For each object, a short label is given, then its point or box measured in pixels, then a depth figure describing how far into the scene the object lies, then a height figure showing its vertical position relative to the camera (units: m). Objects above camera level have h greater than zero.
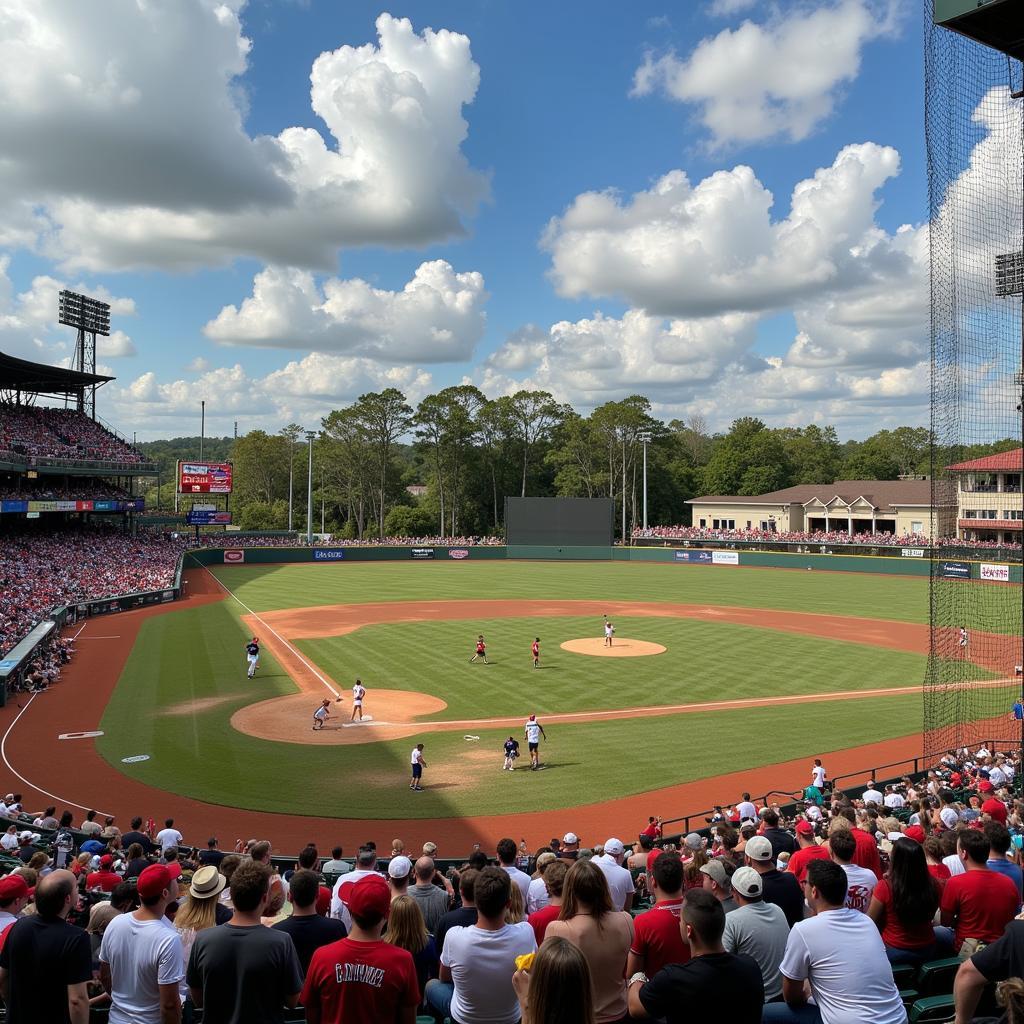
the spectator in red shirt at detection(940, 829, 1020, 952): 5.86 -2.76
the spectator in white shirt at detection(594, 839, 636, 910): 7.23 -3.31
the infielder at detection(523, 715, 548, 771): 20.73 -5.77
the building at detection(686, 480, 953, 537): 86.12 +0.08
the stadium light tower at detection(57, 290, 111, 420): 73.06 +16.52
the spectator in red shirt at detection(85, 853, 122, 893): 10.11 -4.61
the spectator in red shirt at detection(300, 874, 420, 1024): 4.21 -2.40
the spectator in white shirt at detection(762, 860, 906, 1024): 4.55 -2.56
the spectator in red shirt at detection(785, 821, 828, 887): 7.61 -3.28
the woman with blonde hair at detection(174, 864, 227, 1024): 5.53 -2.70
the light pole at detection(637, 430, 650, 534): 103.51 +9.14
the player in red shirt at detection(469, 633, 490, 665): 33.38 -5.88
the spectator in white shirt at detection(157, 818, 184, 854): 13.57 -5.48
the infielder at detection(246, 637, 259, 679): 30.56 -5.52
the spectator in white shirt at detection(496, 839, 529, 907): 7.78 -3.47
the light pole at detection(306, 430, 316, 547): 83.25 -1.54
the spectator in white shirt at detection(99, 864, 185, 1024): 5.00 -2.83
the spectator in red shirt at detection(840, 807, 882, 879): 7.42 -3.09
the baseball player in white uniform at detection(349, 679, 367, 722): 25.03 -5.70
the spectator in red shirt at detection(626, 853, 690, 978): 4.75 -2.49
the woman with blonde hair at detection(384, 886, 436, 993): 5.33 -2.73
